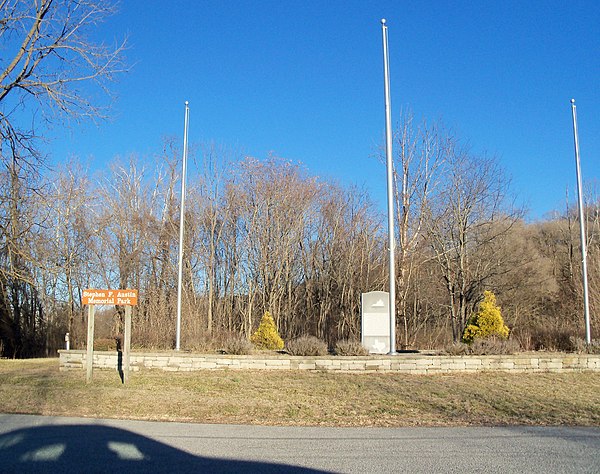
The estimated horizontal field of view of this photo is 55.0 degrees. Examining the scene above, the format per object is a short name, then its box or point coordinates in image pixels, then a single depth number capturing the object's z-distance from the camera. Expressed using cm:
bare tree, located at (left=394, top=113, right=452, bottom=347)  2669
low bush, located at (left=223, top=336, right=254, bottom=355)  1720
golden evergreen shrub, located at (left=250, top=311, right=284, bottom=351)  2122
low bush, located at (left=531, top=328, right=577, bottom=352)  2089
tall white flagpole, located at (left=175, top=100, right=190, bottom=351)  1877
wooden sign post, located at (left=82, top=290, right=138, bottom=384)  1412
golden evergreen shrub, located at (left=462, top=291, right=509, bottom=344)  1911
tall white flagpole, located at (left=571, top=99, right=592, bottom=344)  1916
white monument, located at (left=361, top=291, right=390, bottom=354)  1769
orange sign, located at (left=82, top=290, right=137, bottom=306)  1413
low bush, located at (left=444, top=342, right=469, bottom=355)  1656
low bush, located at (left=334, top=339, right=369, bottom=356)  1647
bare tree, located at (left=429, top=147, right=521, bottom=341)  2777
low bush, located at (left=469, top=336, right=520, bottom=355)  1688
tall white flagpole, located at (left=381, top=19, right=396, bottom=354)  1641
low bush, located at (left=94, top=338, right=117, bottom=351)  1969
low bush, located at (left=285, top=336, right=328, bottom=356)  1658
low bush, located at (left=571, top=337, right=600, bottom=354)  1769
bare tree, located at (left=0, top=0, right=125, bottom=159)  1577
